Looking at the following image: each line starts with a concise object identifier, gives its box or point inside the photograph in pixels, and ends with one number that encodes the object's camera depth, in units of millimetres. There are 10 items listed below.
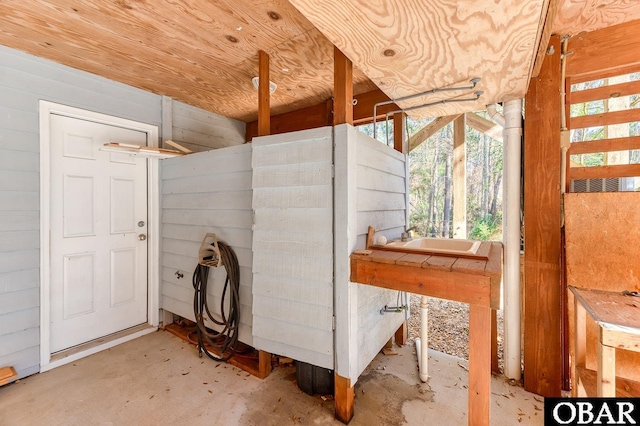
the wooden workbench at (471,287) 1238
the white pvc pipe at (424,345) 1967
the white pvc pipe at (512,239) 1896
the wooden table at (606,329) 1032
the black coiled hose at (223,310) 2104
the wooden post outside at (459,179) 3082
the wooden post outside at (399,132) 2346
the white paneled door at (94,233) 2246
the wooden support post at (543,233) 1763
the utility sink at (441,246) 1462
